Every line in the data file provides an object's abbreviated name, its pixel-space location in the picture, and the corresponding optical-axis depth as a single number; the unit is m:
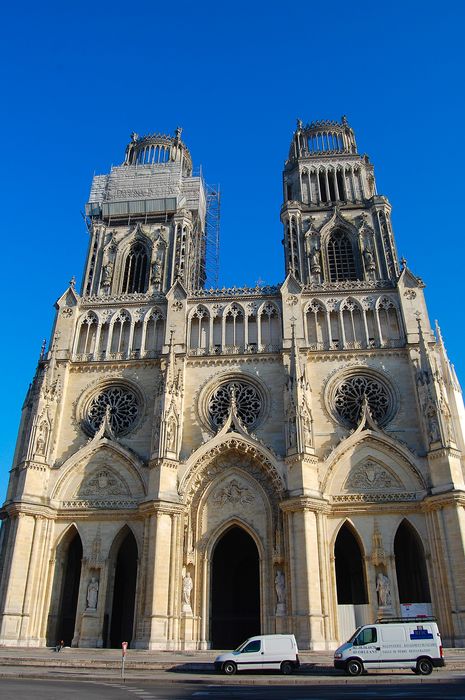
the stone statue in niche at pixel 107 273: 38.16
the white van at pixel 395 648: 17.30
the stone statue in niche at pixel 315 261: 36.62
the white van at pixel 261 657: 18.30
